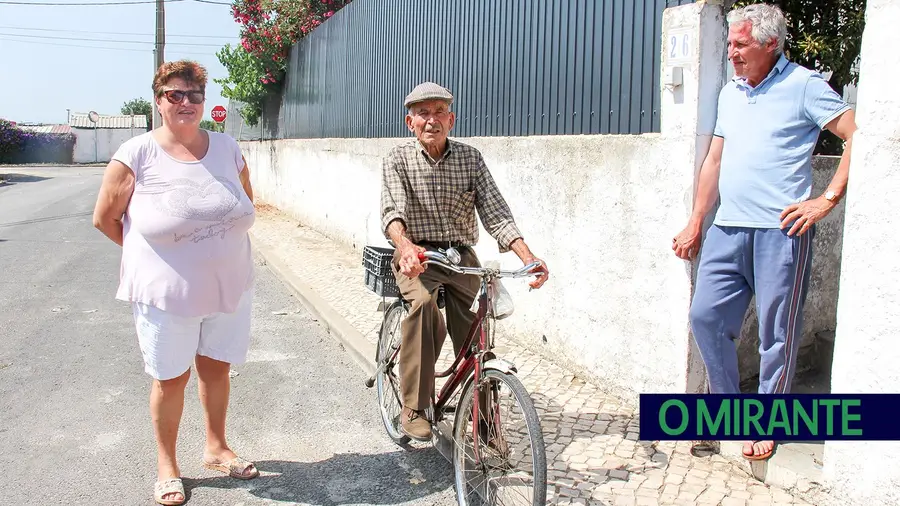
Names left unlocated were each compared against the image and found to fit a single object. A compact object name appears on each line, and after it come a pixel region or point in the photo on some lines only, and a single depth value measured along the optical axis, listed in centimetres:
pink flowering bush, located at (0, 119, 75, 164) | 4644
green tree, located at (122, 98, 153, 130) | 8721
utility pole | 2434
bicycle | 312
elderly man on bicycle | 373
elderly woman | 345
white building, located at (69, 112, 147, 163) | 5619
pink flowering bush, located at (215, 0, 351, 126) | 1648
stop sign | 2910
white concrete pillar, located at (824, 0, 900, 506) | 293
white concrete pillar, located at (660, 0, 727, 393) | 407
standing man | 330
